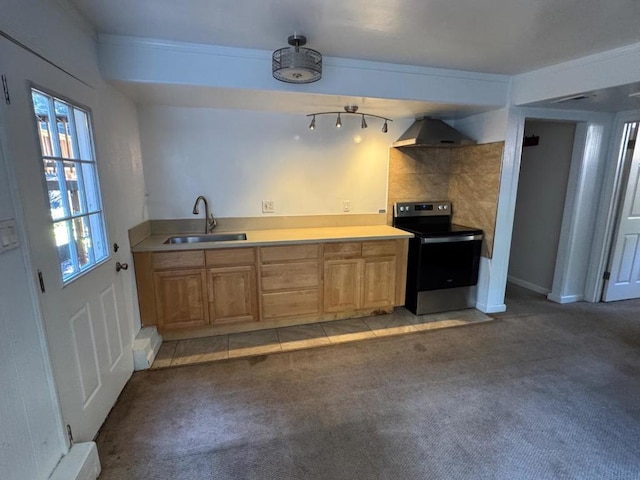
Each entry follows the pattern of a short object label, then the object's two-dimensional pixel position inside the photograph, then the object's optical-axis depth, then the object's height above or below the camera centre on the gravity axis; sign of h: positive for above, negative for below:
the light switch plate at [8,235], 1.14 -0.20
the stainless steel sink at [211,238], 2.96 -0.54
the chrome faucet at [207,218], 3.05 -0.37
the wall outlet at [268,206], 3.24 -0.26
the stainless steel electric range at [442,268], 3.13 -0.86
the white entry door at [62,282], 1.26 -0.51
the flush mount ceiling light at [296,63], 1.91 +0.70
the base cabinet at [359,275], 2.97 -0.89
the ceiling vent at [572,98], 2.51 +0.66
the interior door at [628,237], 3.32 -0.61
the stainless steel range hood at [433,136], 3.10 +0.43
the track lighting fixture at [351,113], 2.87 +0.64
